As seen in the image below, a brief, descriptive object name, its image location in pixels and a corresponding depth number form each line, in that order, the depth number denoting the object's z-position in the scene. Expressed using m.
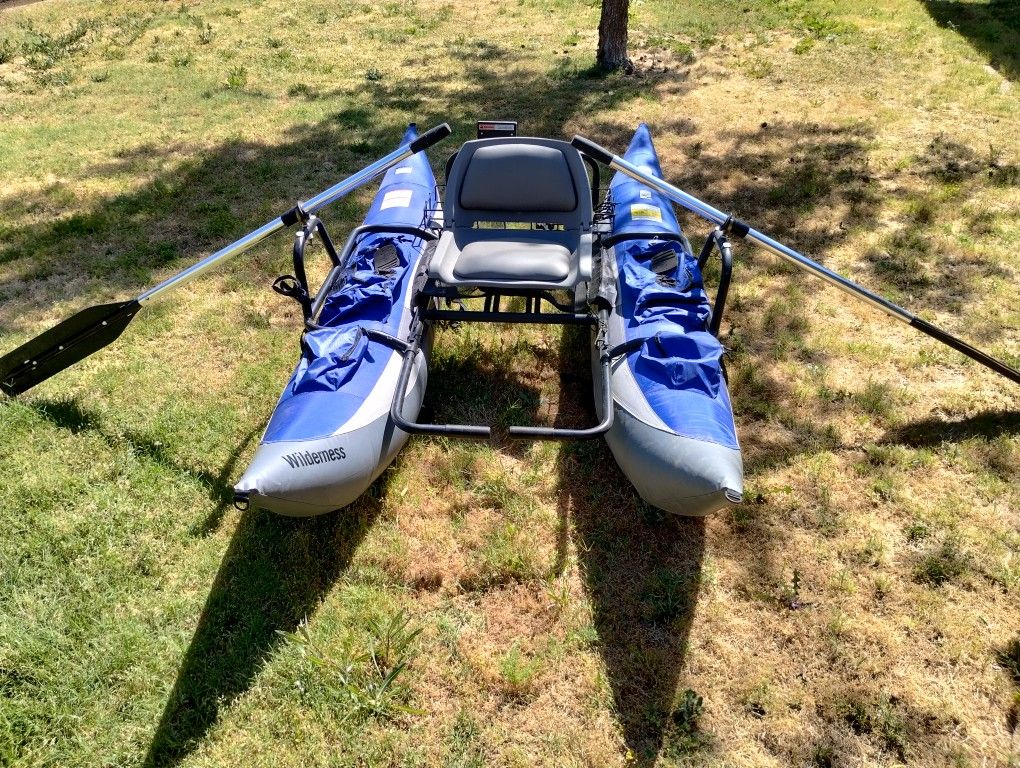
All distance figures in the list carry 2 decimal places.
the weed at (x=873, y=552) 3.77
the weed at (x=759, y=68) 10.80
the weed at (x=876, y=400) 4.76
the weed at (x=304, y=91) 10.84
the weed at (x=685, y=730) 3.01
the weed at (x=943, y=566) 3.66
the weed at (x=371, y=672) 3.13
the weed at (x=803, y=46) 11.48
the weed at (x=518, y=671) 3.23
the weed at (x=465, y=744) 2.97
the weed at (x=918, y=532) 3.88
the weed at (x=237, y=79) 11.12
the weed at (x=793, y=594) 3.57
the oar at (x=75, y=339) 4.71
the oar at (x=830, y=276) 4.54
